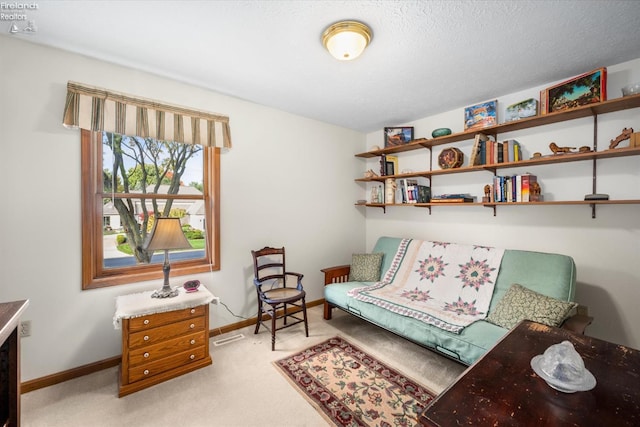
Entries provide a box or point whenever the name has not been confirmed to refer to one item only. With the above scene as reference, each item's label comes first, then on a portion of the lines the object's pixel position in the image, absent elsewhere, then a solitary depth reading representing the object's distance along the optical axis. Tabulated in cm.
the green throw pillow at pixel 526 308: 182
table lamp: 206
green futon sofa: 189
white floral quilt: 228
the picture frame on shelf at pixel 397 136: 345
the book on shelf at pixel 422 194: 324
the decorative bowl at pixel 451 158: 293
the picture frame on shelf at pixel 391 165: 360
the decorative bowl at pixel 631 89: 192
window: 216
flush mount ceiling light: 169
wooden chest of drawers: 190
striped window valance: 204
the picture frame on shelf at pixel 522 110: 244
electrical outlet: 190
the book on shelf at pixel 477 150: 271
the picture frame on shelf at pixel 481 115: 274
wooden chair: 258
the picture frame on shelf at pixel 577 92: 206
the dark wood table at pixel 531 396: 77
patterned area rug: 169
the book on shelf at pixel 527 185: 241
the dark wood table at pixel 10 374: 108
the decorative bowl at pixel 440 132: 296
